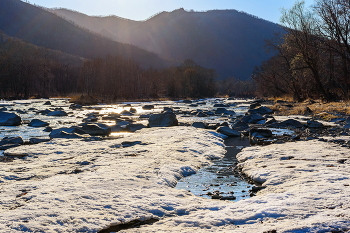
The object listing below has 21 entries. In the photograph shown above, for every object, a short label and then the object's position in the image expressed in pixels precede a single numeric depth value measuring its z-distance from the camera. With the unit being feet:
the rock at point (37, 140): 35.95
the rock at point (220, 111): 88.53
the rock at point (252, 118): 62.64
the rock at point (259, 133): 41.42
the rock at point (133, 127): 49.95
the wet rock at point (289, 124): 50.90
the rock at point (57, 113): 78.84
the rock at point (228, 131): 44.24
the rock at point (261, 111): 80.86
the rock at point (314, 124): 47.01
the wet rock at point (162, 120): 53.93
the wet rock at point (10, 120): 55.52
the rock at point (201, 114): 80.48
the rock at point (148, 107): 114.78
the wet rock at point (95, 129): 44.47
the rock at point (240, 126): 52.12
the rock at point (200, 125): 51.65
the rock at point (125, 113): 84.16
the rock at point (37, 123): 54.39
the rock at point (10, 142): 32.40
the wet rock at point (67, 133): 39.83
